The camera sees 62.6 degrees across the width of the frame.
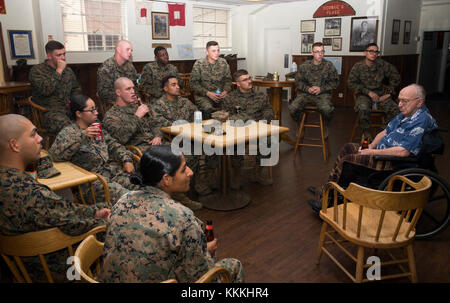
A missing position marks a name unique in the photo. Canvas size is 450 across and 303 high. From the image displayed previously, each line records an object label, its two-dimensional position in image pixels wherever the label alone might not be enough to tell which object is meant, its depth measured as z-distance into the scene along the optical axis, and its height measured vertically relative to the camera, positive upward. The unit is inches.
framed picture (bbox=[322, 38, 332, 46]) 364.8 +17.9
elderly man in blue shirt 114.0 -24.0
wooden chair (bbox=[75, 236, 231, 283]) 54.9 -31.0
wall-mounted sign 346.9 +46.7
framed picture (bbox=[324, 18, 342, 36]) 356.5 +31.1
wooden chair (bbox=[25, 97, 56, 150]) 168.1 -24.7
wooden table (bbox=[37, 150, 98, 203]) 86.5 -27.6
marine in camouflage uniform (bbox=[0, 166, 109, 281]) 65.9 -26.3
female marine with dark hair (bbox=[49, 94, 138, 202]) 106.5 -26.7
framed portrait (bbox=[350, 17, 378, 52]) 337.1 +24.4
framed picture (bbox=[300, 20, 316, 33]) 372.2 +33.4
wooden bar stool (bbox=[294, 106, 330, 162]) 196.1 -39.6
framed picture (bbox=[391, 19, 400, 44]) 349.7 +26.0
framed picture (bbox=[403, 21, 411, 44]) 370.9 +25.5
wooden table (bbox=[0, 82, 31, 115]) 164.9 -12.2
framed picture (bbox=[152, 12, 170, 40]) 327.9 +30.4
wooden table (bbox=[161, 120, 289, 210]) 125.6 -26.0
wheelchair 106.2 -34.3
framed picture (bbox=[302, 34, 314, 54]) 377.1 +17.3
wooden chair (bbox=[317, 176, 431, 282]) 77.9 -38.9
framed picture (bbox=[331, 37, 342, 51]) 358.9 +14.8
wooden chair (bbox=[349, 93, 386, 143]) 208.1 -30.8
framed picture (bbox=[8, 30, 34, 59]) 243.3 +12.0
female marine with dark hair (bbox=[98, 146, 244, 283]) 55.8 -26.9
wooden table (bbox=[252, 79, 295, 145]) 218.8 -19.8
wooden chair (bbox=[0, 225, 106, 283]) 64.5 -32.2
